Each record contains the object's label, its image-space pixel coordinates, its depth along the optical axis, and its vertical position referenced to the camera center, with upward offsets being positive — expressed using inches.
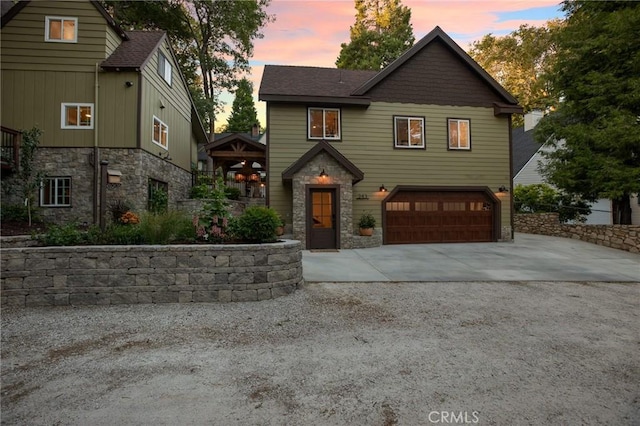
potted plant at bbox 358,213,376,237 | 463.2 -9.7
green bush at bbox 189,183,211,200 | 659.8 +56.6
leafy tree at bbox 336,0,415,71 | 1063.0 +659.6
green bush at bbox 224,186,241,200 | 614.1 +53.2
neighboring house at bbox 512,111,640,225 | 650.8 +148.7
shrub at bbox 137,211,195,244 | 230.7 -7.0
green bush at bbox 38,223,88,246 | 222.1 -12.8
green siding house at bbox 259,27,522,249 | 467.8 +117.8
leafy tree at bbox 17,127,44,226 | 395.4 +79.5
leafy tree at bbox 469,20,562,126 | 917.8 +503.2
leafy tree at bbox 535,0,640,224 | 430.0 +170.1
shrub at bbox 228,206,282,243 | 242.8 -4.7
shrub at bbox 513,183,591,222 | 573.0 +29.2
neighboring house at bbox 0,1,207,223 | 447.2 +175.9
